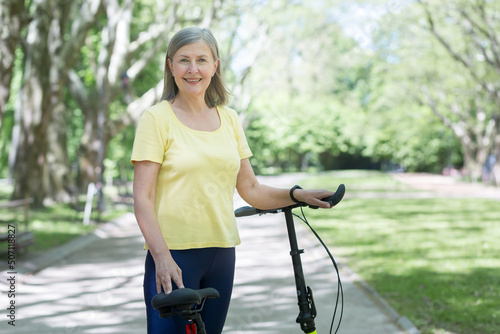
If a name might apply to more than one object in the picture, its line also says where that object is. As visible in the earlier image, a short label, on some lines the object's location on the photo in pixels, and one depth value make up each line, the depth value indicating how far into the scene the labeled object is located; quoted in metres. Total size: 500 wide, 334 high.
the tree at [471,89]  23.80
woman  2.52
